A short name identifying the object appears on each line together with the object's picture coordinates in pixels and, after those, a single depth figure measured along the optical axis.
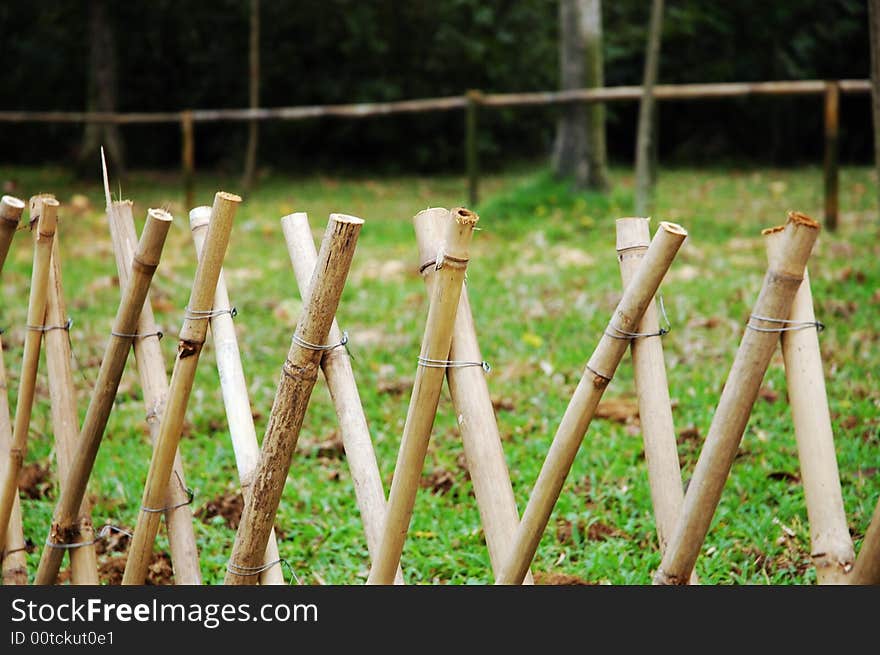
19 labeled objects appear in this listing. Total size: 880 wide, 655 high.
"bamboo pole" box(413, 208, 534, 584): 4.85
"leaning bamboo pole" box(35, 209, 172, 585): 4.98
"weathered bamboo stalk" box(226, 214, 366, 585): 4.79
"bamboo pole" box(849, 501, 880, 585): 4.62
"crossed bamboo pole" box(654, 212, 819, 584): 4.70
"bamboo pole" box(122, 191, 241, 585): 4.91
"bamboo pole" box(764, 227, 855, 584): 4.73
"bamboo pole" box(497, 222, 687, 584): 4.78
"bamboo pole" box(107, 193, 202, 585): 5.05
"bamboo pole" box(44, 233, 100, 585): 5.14
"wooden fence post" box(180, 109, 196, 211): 16.00
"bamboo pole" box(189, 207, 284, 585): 5.00
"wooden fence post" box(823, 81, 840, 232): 11.98
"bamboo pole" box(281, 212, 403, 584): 4.91
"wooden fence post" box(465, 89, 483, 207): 14.64
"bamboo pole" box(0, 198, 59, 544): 5.18
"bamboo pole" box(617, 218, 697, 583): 4.85
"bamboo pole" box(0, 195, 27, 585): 5.21
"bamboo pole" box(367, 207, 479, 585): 4.75
